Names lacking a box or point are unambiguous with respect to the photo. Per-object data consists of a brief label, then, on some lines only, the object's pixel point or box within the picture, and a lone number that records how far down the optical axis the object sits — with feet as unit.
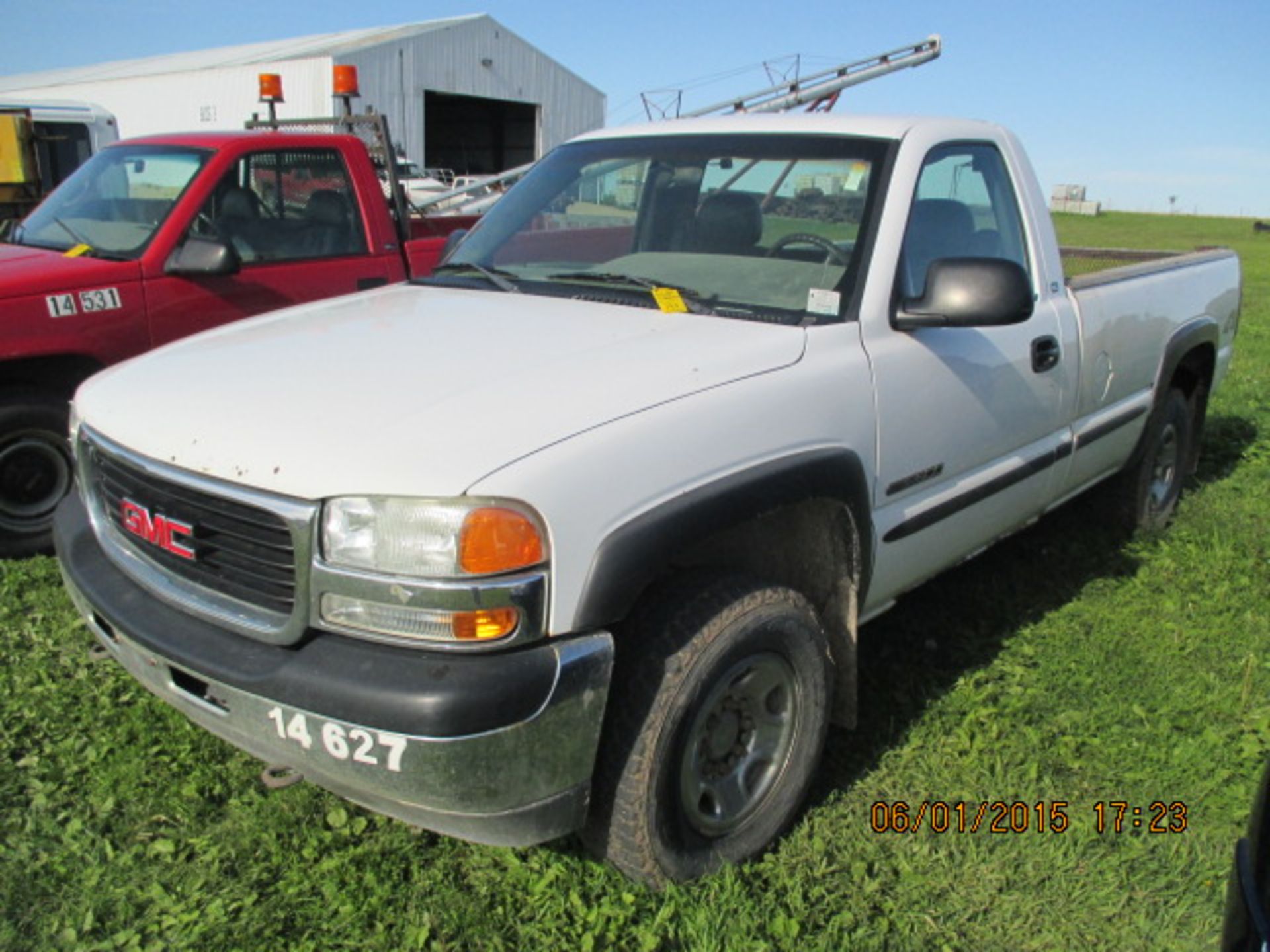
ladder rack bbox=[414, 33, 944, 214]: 44.47
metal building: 104.99
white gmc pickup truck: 6.72
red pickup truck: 14.38
